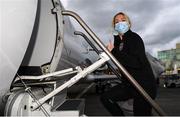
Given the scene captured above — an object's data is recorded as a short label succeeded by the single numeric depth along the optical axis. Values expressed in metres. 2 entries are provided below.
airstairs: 1.55
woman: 1.80
